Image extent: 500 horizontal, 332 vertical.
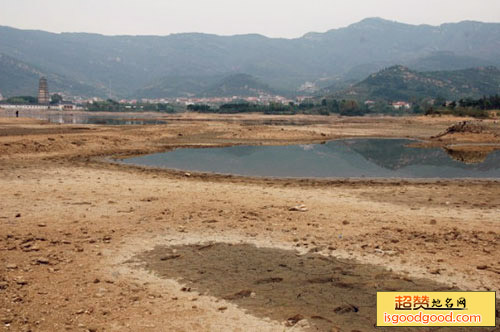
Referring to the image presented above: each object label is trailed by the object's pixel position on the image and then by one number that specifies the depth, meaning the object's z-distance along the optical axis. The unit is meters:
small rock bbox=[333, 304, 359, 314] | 8.55
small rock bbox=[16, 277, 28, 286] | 9.39
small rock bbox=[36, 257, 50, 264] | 10.69
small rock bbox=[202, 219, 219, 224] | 15.23
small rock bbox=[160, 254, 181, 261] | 11.50
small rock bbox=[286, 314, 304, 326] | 8.02
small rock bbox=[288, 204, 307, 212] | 17.04
